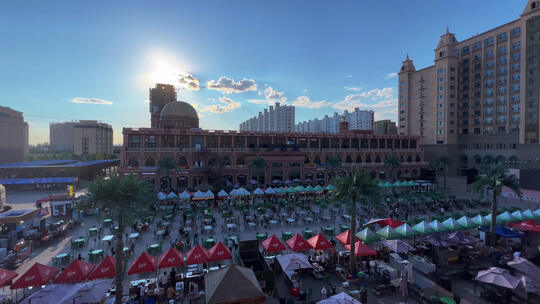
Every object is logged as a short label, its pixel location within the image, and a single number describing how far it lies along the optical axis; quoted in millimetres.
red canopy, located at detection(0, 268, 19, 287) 14120
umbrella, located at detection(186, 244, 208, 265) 16641
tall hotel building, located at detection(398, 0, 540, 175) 60469
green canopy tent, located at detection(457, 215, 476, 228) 23172
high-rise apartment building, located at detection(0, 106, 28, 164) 81375
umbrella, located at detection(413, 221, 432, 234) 21041
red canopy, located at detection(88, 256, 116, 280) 14738
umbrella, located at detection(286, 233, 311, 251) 18391
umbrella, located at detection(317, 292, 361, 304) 11711
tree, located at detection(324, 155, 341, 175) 56406
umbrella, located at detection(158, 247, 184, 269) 16266
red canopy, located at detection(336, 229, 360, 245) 19188
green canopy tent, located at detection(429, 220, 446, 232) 21770
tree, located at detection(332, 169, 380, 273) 16672
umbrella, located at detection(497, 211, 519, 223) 24877
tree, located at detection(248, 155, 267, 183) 48625
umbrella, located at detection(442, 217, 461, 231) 22458
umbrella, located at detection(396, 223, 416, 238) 20312
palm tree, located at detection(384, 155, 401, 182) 58375
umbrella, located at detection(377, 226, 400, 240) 20000
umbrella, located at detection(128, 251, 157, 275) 15413
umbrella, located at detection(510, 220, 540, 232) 22264
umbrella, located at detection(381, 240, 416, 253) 18406
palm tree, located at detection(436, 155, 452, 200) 56850
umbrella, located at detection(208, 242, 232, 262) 17281
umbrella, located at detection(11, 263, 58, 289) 13869
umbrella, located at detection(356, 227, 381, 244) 19578
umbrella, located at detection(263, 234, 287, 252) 18378
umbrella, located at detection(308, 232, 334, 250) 18453
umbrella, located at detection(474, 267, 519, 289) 13820
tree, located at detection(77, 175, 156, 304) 14055
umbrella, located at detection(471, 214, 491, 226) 23859
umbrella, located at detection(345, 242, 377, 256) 17566
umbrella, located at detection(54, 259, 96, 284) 14508
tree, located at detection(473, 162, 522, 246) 22219
